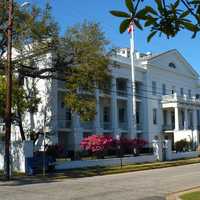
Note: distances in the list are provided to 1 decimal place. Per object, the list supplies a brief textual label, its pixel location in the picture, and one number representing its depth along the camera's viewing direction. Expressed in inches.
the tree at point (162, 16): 111.9
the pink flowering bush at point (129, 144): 1502.8
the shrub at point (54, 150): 1300.4
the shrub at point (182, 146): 1996.7
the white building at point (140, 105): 1710.1
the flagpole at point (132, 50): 1752.7
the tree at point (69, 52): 1218.0
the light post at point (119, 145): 1496.3
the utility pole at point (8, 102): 964.6
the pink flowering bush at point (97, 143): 1376.7
